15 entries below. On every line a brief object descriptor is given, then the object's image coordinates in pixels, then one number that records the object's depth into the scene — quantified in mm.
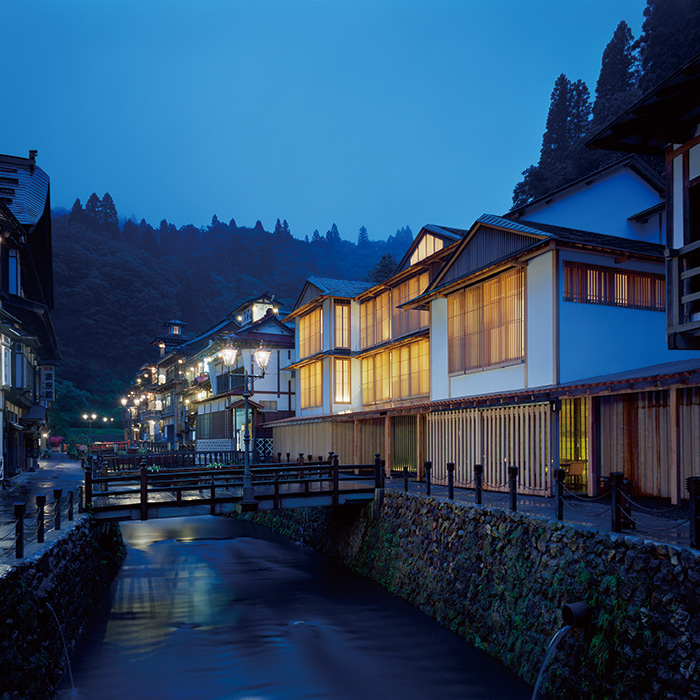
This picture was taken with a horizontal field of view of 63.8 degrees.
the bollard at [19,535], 9836
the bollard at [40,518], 11336
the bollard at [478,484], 14195
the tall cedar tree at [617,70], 50441
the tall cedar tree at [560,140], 48125
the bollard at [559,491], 11305
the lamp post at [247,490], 16922
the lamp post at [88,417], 70988
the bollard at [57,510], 12977
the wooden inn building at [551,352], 15688
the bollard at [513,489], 12844
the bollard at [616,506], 9742
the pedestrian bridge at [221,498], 16188
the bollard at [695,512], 8062
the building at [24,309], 25219
